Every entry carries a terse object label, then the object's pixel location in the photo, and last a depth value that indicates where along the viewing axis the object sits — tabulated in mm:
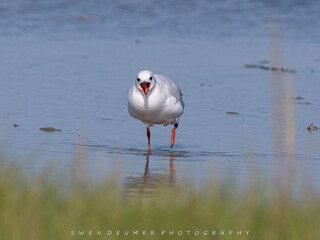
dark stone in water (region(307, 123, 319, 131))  20859
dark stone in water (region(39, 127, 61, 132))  19906
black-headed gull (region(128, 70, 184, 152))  18641
